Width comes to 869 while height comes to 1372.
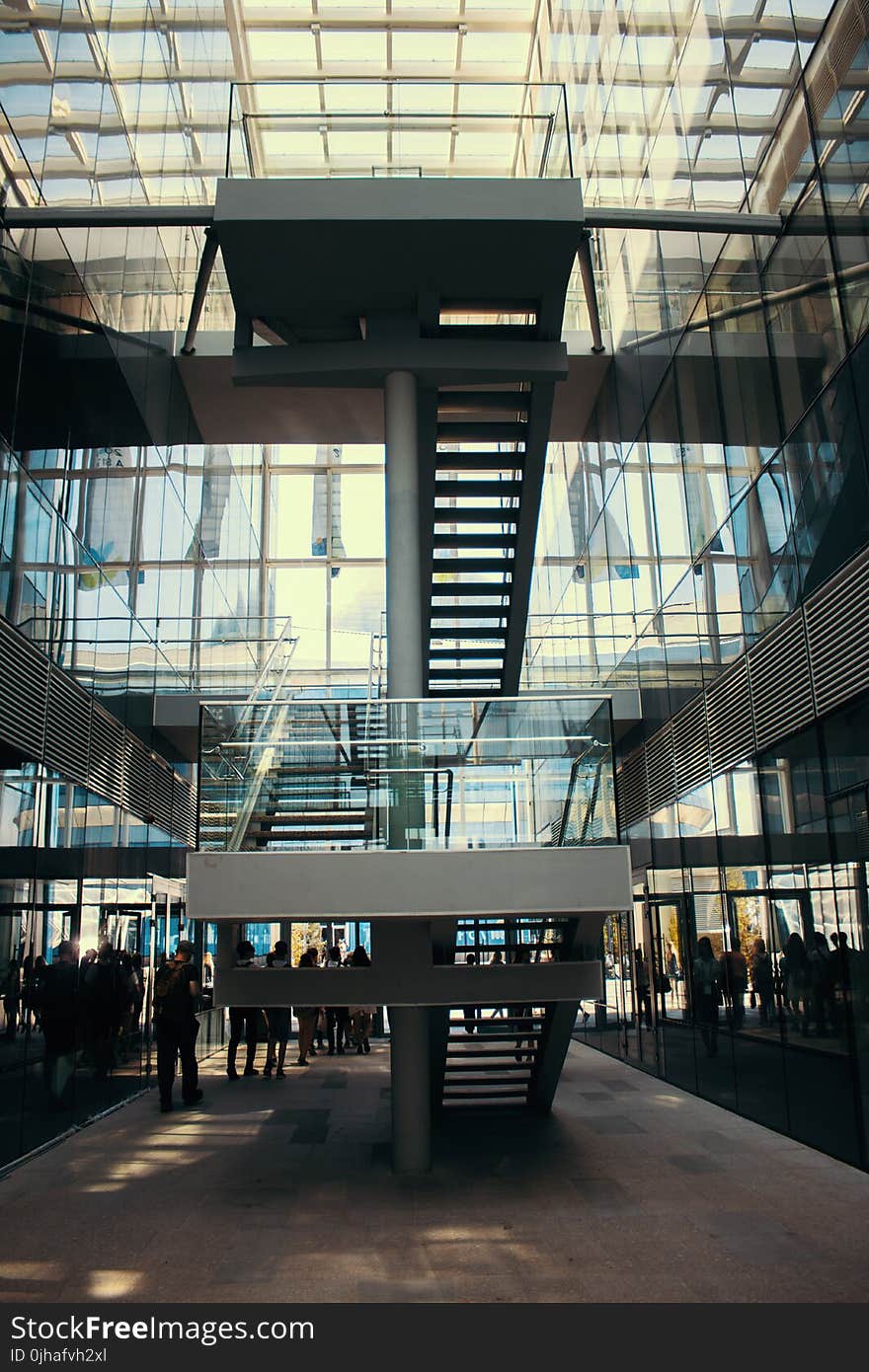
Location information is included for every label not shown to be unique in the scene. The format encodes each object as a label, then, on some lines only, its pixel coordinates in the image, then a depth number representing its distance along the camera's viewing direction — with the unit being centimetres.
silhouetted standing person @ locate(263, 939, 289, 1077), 1508
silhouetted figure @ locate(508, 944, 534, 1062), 1033
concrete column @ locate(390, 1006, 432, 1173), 902
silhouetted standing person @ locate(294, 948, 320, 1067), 1658
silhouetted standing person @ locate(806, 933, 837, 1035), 838
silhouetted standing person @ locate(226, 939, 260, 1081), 1413
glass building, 863
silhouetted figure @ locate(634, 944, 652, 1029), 1423
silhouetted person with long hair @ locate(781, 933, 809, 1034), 895
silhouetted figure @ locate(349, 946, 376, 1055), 1792
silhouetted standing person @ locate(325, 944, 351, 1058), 1792
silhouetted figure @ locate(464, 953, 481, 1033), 964
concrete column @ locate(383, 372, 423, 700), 1055
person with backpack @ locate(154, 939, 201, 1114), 1170
